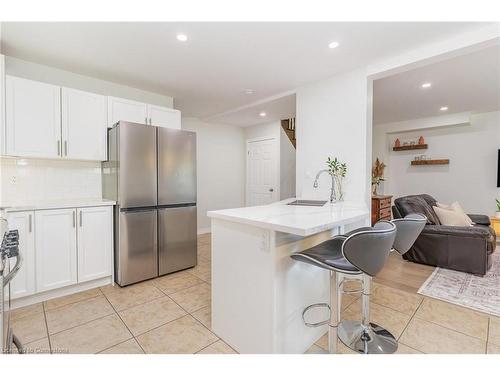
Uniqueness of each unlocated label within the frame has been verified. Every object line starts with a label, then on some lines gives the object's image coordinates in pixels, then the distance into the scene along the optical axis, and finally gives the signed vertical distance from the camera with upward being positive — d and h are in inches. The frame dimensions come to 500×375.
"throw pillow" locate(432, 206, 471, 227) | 135.7 -19.3
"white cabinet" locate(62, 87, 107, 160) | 104.6 +25.5
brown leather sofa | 115.0 -29.9
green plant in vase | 118.3 +4.7
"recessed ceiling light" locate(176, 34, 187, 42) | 86.3 +51.2
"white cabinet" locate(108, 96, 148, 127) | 115.8 +34.9
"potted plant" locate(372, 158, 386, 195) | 226.7 +9.1
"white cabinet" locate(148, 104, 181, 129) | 127.9 +35.1
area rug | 91.4 -43.7
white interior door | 216.8 +10.3
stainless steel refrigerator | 107.6 -6.4
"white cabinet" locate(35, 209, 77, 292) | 93.2 -25.0
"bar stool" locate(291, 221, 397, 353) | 50.7 -16.8
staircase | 217.8 +48.8
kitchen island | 59.0 -24.8
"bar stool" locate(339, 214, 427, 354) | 67.9 -42.7
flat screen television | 184.2 +5.6
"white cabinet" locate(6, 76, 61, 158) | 92.7 +25.4
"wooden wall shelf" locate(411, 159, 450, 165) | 207.4 +18.0
